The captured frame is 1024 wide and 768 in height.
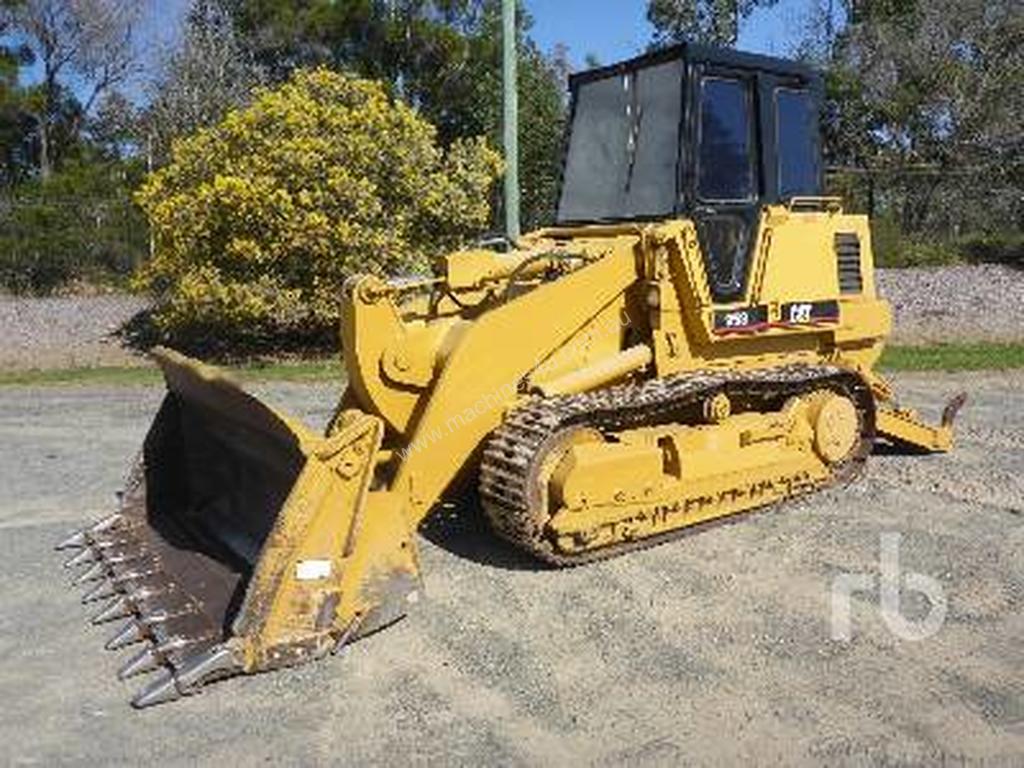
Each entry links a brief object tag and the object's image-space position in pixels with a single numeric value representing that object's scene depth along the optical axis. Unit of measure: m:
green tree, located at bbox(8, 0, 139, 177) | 27.67
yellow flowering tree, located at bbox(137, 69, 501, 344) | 15.03
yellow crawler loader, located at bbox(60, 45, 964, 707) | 5.18
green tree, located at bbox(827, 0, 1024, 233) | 24.44
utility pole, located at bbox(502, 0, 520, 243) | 13.98
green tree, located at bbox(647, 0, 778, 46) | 28.77
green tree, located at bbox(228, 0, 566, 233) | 23.78
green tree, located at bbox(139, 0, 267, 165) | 23.53
